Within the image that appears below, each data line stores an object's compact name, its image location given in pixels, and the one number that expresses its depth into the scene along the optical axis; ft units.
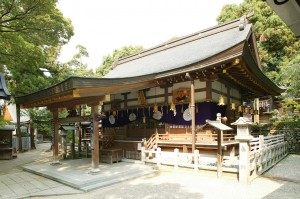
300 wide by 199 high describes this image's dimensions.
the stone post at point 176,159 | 31.51
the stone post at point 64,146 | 44.32
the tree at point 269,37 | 86.99
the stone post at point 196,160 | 29.36
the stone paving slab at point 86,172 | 25.96
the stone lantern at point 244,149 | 25.00
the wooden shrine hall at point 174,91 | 29.89
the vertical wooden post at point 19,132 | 60.34
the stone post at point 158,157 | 33.55
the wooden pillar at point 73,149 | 44.05
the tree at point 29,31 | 35.24
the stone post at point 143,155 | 35.76
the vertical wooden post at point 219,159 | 27.17
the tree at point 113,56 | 123.65
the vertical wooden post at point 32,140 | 71.30
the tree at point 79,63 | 74.64
